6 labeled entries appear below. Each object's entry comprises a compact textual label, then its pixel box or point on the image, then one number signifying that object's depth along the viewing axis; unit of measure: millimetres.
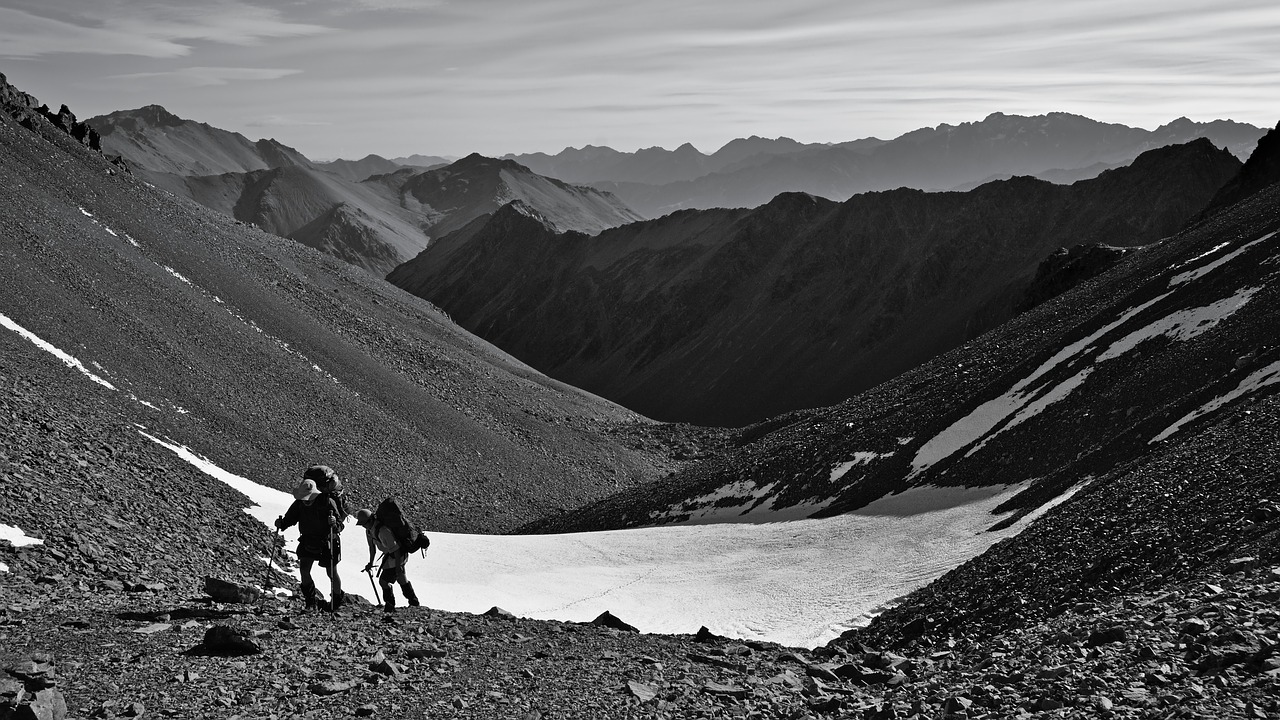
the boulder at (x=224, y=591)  14617
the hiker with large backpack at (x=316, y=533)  15047
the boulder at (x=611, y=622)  15539
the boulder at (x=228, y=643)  11484
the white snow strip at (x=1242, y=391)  26328
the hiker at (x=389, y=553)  16906
